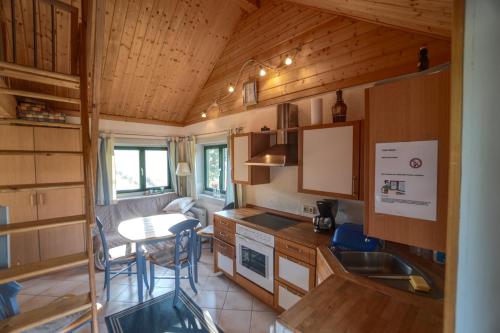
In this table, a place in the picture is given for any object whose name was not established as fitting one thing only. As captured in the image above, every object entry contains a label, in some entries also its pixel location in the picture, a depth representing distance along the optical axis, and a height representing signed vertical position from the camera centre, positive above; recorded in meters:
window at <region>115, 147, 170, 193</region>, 4.35 -0.21
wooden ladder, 1.15 -0.36
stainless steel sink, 1.52 -0.82
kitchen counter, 1.98 -0.76
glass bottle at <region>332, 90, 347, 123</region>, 2.12 +0.46
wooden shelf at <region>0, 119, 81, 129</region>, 1.20 +0.22
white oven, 2.28 -1.10
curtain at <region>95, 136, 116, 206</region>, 3.79 -0.25
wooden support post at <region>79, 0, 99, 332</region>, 1.31 +0.02
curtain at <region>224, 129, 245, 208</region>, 3.43 -0.50
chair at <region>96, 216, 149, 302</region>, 2.44 -1.16
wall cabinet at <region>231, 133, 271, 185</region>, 2.92 +0.03
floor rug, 2.09 -1.62
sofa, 3.41 -0.96
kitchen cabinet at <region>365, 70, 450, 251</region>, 0.94 +0.13
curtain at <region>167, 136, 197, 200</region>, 4.58 -0.01
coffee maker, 2.18 -0.61
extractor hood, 2.52 +0.18
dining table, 2.44 -0.87
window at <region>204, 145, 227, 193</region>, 4.27 -0.19
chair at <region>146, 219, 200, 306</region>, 2.39 -1.15
